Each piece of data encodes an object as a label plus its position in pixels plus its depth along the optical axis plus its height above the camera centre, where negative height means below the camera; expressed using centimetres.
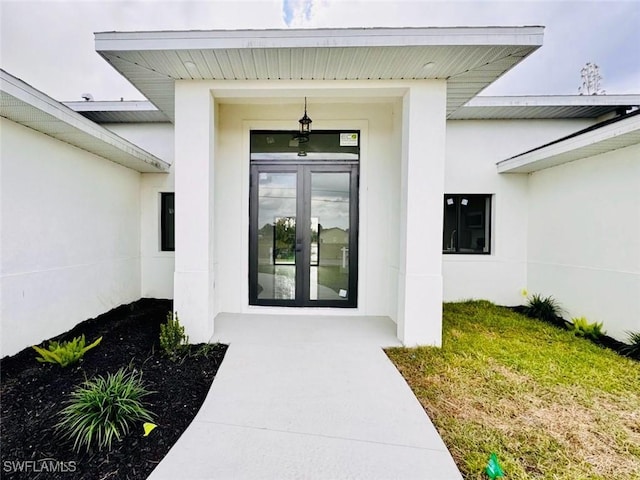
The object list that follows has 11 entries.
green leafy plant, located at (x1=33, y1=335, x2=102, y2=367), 298 -133
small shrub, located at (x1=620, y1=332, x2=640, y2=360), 366 -144
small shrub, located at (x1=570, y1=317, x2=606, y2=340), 423 -140
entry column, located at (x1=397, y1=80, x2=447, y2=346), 364 +30
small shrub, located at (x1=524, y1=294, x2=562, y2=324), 510 -134
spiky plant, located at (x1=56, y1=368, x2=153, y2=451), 193 -136
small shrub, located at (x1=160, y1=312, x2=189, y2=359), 336 -129
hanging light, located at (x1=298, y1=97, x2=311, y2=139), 431 +171
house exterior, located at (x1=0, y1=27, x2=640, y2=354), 321 +80
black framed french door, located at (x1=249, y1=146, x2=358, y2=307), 493 +0
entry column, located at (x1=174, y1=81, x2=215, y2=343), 370 +34
